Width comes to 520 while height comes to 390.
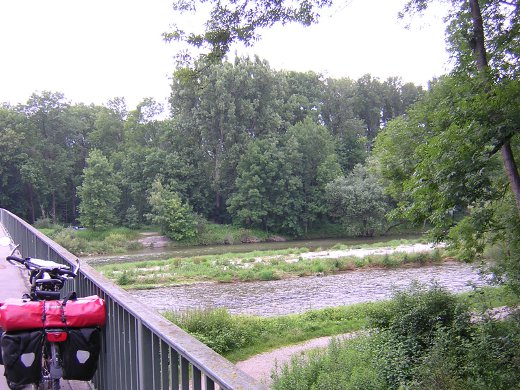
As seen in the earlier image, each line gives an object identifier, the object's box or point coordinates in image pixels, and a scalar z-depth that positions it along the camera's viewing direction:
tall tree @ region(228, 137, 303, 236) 57.47
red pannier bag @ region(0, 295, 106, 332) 3.00
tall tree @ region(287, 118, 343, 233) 59.44
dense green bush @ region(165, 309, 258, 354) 12.94
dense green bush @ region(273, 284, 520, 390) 8.16
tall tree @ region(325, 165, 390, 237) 53.38
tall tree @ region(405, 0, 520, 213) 7.07
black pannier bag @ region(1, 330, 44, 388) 3.00
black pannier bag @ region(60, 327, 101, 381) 3.18
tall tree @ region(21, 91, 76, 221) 58.69
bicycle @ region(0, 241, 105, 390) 3.02
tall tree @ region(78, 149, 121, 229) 52.88
